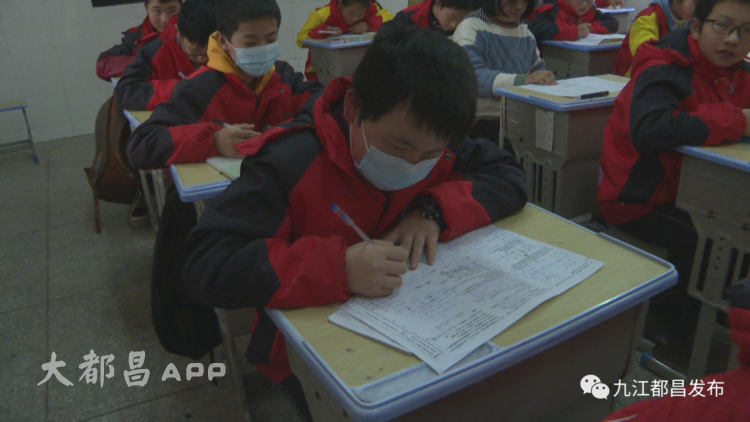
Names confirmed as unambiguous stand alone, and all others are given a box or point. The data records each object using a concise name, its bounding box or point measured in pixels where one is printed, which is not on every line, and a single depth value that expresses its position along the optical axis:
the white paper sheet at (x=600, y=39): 3.35
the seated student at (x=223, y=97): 1.54
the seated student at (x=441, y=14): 2.94
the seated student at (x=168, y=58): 2.03
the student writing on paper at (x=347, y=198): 0.82
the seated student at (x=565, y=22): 3.51
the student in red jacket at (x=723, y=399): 0.63
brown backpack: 2.51
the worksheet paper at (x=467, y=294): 0.72
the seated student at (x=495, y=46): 2.49
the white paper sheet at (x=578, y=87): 2.06
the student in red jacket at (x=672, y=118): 1.54
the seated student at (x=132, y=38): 2.97
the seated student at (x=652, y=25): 2.89
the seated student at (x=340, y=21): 4.20
